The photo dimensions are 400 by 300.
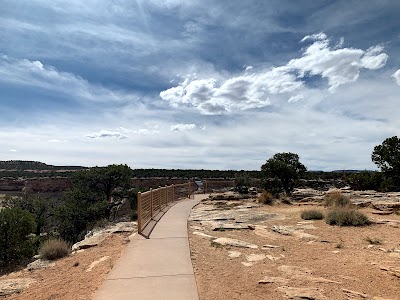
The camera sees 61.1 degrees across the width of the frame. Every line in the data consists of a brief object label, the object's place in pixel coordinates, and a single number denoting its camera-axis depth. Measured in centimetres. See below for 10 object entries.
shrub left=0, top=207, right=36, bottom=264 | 1709
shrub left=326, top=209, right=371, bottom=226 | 1198
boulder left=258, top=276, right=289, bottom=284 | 630
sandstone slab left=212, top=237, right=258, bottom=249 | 938
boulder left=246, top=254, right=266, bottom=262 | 803
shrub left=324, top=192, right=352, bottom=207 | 1576
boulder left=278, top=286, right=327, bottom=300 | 546
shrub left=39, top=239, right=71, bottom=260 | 977
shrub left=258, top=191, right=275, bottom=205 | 1977
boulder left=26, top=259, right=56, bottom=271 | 897
